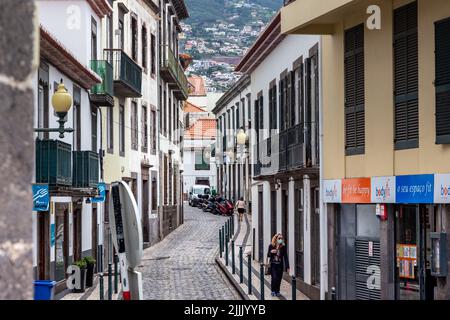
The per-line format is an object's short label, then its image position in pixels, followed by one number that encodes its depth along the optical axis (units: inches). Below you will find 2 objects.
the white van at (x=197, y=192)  2709.2
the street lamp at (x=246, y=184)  1904.8
